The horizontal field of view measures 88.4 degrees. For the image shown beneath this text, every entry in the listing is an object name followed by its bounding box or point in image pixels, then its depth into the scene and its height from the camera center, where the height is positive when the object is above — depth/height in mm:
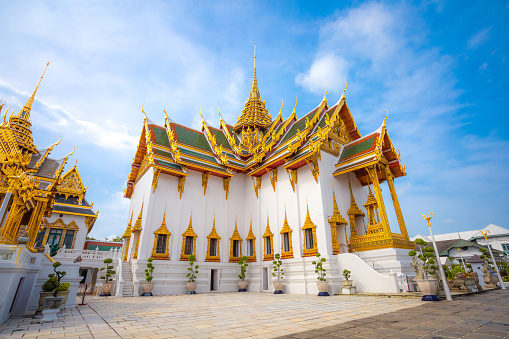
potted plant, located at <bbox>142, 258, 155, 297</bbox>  11375 +23
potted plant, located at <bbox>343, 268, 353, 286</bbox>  10211 -26
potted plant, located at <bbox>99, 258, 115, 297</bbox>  11555 -179
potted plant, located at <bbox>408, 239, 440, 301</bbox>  7013 -63
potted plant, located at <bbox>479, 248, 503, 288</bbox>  12164 +53
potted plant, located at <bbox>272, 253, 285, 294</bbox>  11875 +222
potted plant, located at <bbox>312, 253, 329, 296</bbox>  10273 +33
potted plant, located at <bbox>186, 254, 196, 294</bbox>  12477 +201
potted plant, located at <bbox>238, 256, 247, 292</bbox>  13771 +159
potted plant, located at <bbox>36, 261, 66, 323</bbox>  4957 -321
